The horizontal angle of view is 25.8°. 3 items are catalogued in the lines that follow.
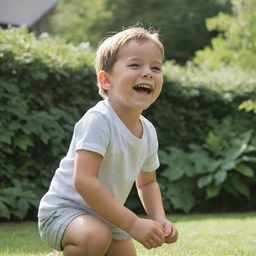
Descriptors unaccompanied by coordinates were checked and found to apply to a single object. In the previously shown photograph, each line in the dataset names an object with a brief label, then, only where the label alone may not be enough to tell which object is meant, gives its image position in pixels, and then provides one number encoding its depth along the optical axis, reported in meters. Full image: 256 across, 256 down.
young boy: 2.76
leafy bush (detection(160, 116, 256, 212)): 7.70
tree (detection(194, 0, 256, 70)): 9.79
